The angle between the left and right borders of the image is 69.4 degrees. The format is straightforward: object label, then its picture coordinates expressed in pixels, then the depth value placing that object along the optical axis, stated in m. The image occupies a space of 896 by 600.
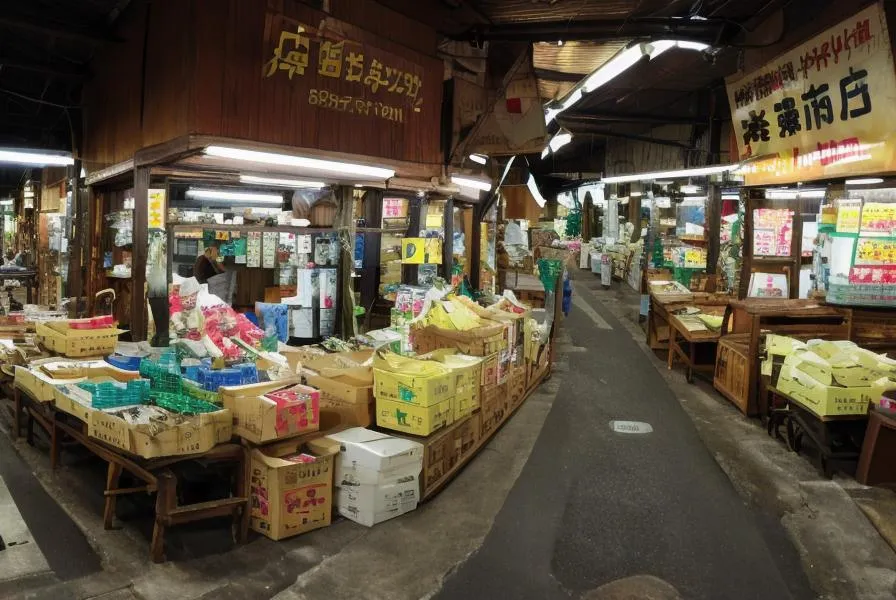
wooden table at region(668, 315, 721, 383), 13.01
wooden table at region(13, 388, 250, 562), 5.41
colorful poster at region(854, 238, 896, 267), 10.00
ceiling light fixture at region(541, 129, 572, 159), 17.62
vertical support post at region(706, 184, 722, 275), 21.05
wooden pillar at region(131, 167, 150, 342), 8.63
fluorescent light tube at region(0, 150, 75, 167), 11.89
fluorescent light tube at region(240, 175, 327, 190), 10.72
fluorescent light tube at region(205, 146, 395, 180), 7.57
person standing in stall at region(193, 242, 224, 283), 12.95
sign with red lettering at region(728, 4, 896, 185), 7.73
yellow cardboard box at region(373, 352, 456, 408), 6.86
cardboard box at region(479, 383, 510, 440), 8.69
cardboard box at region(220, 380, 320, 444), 5.82
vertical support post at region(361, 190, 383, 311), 13.63
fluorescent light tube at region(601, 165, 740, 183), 16.09
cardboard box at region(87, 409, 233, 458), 5.42
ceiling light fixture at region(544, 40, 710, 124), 8.72
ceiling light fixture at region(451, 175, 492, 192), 12.58
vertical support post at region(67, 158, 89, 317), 12.25
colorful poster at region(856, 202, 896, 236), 9.99
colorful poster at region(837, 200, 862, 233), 10.34
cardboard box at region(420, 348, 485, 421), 7.60
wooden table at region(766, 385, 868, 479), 7.81
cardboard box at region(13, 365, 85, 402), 6.89
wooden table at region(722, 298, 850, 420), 10.31
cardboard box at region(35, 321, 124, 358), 8.06
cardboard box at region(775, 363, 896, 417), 7.67
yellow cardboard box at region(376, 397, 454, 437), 6.86
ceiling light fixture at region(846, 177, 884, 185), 10.79
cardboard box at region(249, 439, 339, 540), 5.83
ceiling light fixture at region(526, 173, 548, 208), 21.25
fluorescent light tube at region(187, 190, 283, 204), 15.37
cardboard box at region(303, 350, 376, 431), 7.27
